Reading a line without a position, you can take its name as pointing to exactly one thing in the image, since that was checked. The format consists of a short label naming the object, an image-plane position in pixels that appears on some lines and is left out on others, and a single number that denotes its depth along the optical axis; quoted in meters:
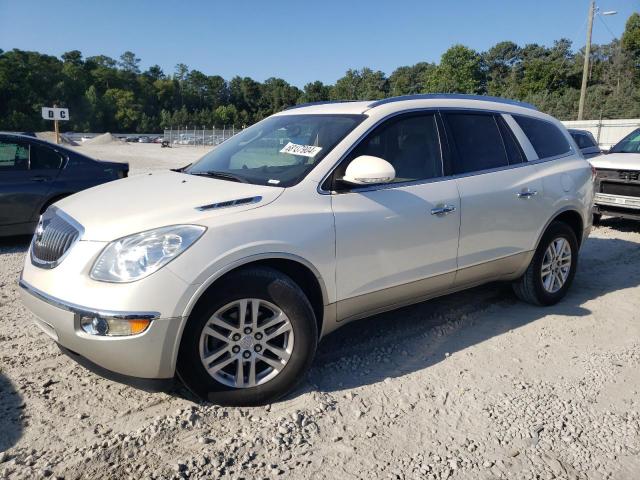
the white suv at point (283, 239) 2.79
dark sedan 6.80
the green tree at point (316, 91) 121.07
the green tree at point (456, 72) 90.62
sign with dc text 20.31
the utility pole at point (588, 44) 27.24
